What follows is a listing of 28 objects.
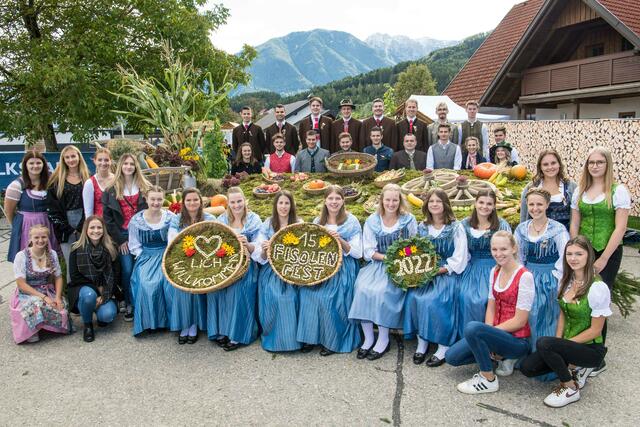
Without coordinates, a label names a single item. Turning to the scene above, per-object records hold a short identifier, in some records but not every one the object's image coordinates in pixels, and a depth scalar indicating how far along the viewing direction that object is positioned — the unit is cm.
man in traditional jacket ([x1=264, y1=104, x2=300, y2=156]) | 920
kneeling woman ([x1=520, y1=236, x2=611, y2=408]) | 368
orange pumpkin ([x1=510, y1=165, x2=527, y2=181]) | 668
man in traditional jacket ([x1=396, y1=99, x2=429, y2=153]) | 847
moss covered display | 548
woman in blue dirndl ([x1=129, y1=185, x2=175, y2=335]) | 510
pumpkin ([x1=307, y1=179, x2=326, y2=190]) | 660
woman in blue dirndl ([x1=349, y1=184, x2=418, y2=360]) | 462
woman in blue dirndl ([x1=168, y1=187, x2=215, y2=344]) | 500
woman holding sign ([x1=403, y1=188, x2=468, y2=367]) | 449
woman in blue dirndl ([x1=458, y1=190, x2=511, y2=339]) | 444
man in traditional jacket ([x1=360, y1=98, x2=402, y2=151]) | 869
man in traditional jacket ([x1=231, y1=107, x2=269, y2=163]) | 910
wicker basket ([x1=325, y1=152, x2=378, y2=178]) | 688
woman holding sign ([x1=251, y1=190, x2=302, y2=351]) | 476
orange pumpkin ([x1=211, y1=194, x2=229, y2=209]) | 659
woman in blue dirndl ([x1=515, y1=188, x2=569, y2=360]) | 419
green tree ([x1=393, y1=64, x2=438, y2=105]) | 4191
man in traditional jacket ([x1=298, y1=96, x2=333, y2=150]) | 897
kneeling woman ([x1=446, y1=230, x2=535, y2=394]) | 388
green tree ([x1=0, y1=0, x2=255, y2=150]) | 1180
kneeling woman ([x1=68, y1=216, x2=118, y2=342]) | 524
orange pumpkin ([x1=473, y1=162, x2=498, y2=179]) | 673
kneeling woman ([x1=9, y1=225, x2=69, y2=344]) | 505
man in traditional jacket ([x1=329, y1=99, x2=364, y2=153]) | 884
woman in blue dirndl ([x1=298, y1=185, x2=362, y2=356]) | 472
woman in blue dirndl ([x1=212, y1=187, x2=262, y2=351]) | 488
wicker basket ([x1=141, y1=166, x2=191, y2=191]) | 663
